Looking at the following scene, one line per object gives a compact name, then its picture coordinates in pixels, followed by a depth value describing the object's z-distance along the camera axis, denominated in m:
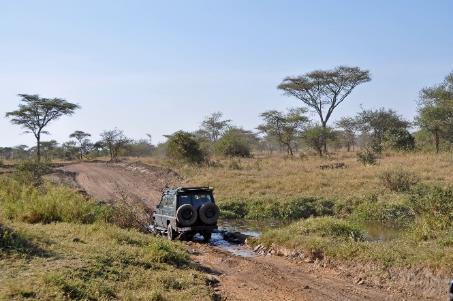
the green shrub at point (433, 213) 12.84
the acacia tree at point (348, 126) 61.65
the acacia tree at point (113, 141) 64.69
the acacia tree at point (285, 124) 59.09
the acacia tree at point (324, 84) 54.22
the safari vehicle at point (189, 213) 16.50
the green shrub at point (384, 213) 19.67
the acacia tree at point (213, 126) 76.69
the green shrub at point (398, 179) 24.00
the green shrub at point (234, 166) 38.29
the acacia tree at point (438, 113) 44.84
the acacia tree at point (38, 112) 58.12
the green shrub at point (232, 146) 54.62
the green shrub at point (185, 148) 43.25
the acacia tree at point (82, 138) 73.12
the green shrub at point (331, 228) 14.36
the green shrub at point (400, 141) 44.45
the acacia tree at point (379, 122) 56.72
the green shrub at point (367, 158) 33.89
